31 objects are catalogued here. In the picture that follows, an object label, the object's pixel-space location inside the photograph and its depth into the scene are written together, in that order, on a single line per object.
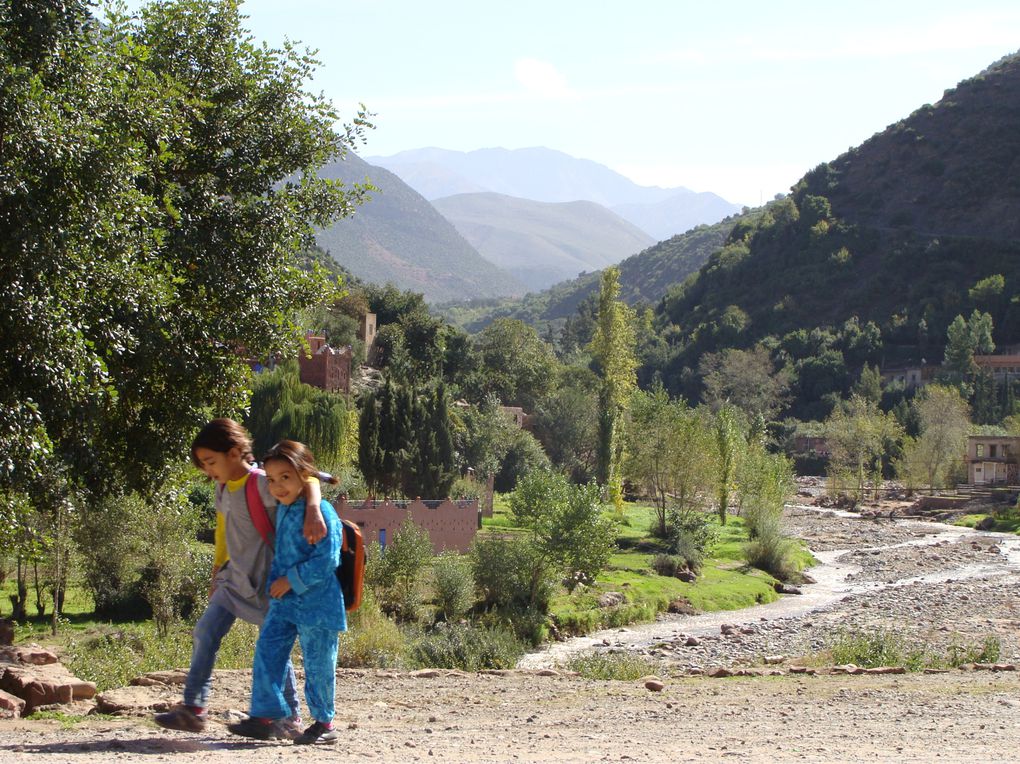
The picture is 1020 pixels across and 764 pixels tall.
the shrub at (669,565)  39.58
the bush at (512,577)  30.72
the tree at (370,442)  44.81
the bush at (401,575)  28.91
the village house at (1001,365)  103.00
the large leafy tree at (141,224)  9.86
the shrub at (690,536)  41.69
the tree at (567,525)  32.59
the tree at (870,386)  100.81
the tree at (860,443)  78.25
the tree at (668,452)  54.12
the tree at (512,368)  82.38
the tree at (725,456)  56.34
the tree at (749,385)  106.06
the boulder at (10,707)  8.48
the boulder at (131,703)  8.66
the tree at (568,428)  72.69
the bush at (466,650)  19.02
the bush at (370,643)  15.65
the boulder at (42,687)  8.94
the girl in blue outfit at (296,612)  6.95
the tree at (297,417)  44.31
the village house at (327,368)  53.97
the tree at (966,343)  102.44
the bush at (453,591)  29.42
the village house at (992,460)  72.56
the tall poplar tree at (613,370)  54.56
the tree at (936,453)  76.19
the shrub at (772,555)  42.47
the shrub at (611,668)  15.23
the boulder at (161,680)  10.21
